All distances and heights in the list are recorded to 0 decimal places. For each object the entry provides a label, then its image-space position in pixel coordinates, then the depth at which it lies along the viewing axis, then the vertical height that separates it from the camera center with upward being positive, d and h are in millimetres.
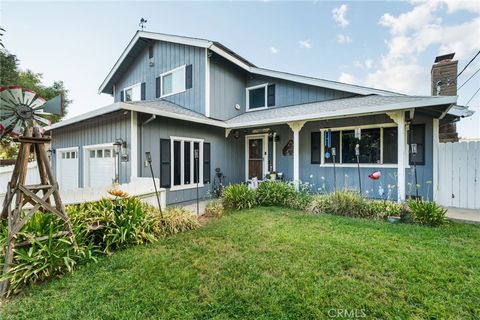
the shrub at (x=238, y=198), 6656 -1172
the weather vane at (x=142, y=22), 10695 +6325
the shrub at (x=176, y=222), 4593 -1318
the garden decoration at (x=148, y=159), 4690 -14
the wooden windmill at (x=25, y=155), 3080 +63
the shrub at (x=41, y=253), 2809 -1255
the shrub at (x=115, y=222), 3768 -1084
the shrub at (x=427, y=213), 4831 -1210
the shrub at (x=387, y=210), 5383 -1261
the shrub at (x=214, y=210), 5865 -1354
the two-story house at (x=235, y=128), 6684 +1011
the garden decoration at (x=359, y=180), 7262 -774
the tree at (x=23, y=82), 10062 +4544
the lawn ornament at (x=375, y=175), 5882 -484
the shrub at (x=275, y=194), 6961 -1127
